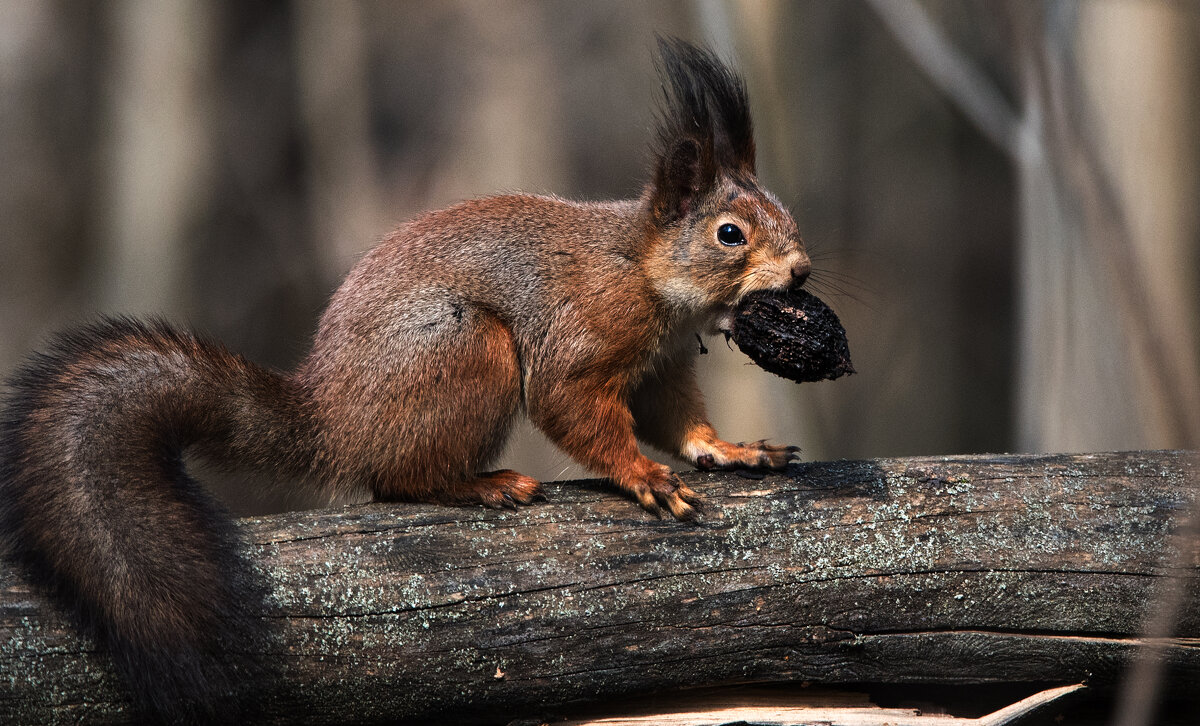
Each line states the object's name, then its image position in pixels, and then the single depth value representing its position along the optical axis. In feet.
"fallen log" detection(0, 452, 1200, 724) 14.33
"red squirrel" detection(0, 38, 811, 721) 13.50
